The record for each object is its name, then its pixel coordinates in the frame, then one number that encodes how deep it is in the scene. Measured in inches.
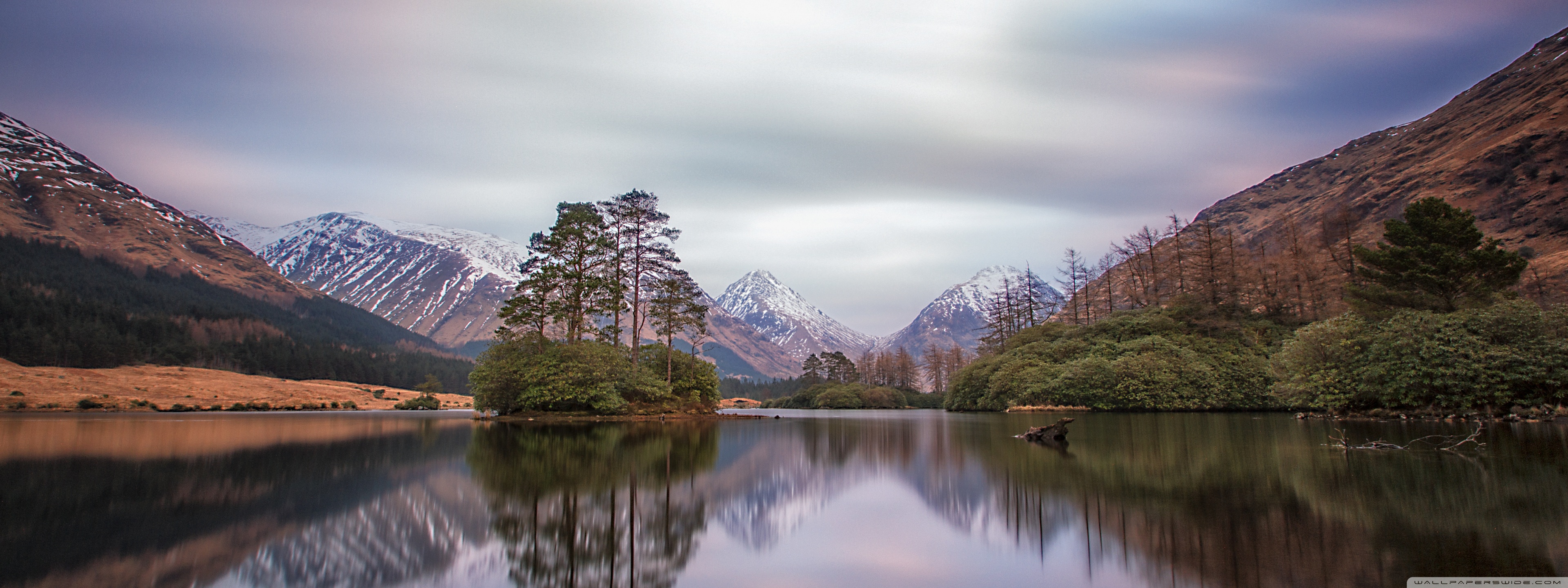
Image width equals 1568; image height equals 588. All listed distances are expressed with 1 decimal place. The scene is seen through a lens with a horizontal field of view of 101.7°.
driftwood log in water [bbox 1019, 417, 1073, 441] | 903.1
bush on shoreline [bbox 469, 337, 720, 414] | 1470.2
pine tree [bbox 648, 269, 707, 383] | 1692.9
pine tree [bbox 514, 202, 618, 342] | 1549.0
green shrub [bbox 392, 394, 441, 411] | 3351.4
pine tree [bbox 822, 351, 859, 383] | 5012.3
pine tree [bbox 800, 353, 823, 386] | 5246.1
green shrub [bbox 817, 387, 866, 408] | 4163.4
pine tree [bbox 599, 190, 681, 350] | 1657.2
